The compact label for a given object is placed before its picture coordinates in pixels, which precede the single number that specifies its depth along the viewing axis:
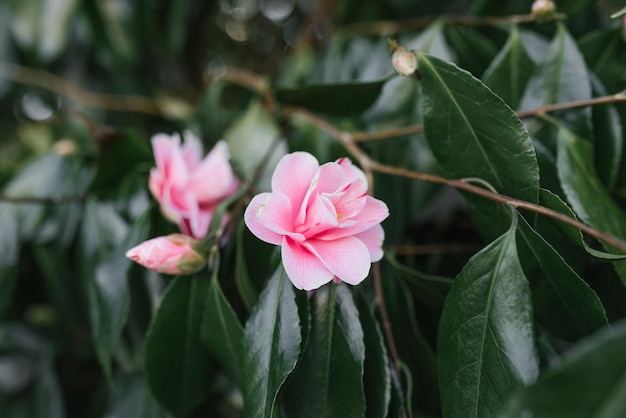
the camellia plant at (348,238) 0.47
